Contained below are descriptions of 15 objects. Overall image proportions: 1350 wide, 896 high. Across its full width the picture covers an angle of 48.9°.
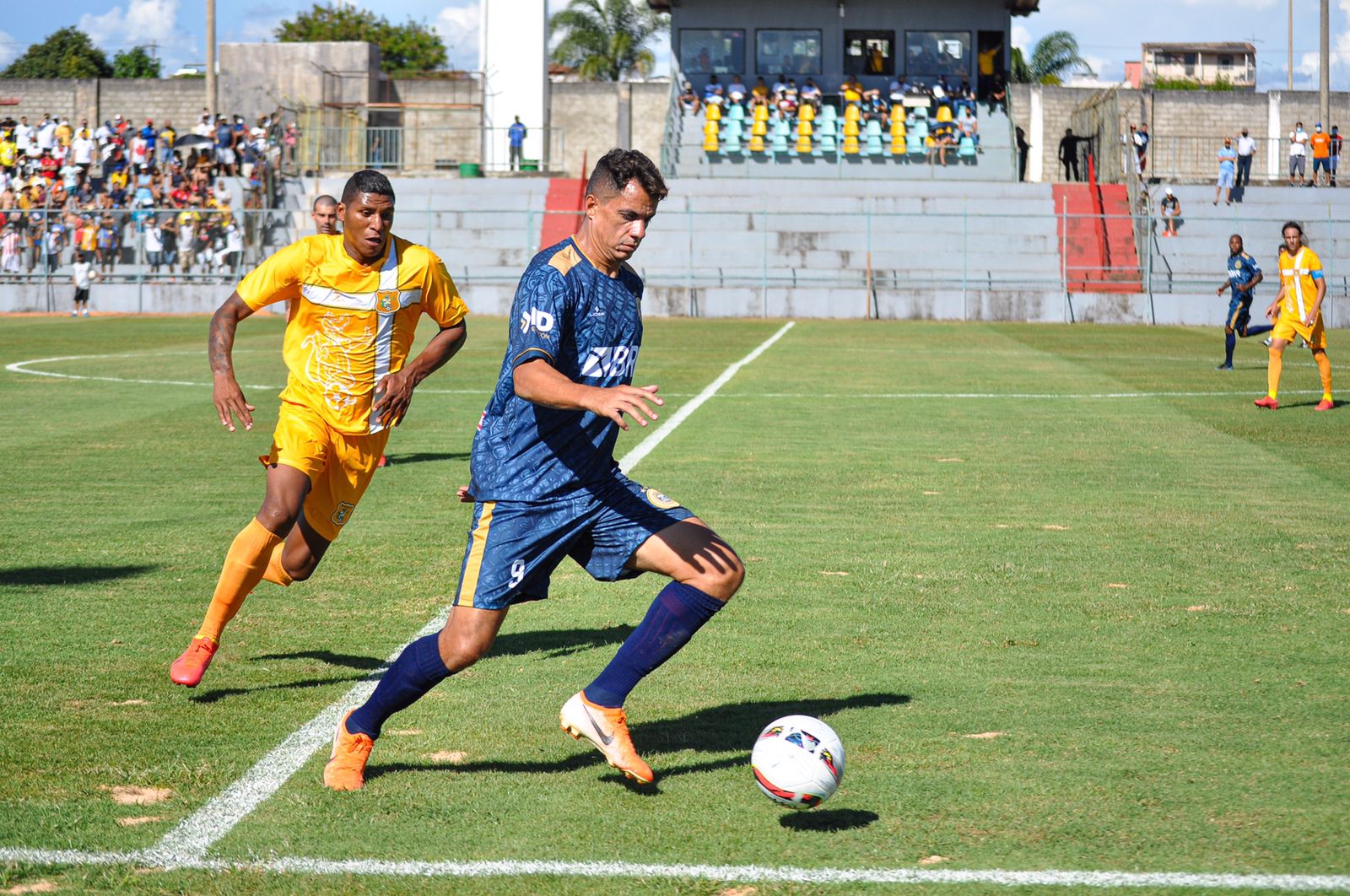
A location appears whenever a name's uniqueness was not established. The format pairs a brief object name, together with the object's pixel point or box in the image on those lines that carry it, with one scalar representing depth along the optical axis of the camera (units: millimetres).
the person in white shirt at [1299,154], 45656
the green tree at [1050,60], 70250
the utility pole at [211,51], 47562
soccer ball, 4383
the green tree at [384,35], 80000
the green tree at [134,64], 87000
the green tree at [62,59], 83438
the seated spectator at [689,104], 48938
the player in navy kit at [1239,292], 22500
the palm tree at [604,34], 69000
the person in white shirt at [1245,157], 42719
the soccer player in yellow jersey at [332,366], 6164
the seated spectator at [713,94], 47906
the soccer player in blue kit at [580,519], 4684
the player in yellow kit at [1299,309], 16938
